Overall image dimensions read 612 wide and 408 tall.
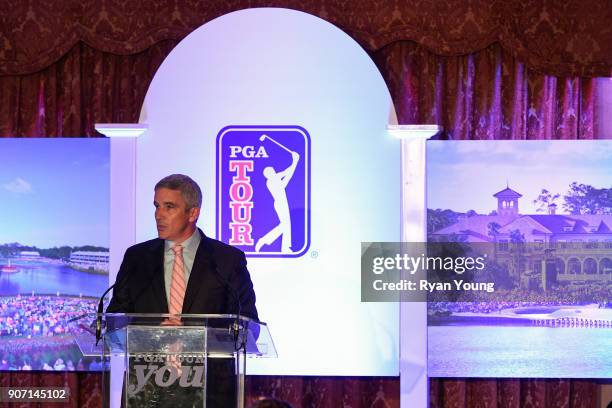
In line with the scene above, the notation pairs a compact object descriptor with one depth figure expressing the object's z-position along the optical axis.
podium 3.03
